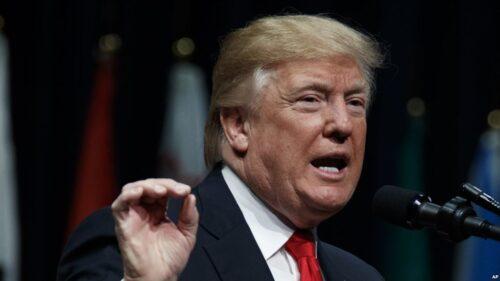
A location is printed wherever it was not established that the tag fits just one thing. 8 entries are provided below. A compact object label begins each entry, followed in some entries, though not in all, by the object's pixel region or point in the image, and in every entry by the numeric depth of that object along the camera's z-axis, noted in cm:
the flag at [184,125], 908
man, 480
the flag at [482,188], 852
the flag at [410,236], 899
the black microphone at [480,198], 380
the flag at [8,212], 872
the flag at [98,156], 891
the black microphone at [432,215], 368
